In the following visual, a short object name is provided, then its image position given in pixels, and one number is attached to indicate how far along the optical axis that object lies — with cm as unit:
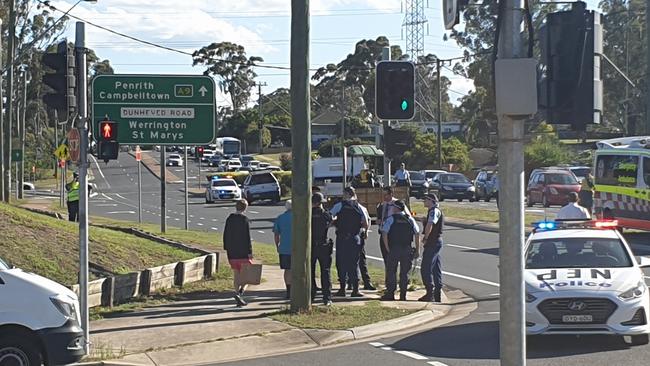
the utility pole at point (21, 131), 5469
